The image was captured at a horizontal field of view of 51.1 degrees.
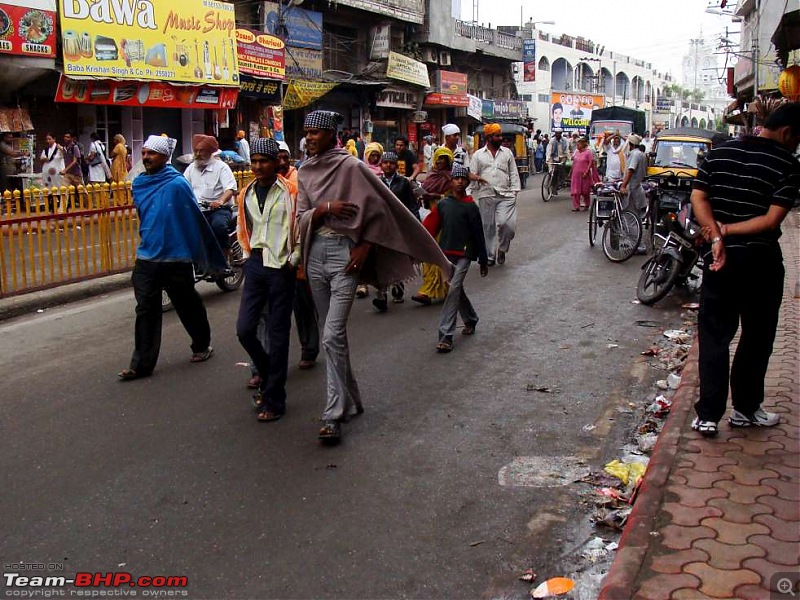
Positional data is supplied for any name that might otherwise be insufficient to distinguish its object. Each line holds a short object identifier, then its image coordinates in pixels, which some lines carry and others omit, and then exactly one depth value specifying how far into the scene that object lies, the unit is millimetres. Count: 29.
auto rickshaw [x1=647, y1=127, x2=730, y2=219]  15367
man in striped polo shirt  4398
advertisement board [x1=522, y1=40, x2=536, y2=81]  45141
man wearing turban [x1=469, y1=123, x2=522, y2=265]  11594
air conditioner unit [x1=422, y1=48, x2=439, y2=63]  35562
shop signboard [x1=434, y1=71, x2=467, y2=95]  36062
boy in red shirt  7371
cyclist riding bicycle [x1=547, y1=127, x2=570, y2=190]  23328
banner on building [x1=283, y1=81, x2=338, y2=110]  25266
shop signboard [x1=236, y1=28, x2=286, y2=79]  22406
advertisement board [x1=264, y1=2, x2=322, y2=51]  24812
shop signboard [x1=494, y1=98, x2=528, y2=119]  43238
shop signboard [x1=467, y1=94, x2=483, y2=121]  38875
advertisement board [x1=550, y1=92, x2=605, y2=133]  58031
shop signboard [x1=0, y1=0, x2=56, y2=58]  15328
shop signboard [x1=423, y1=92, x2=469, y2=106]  35812
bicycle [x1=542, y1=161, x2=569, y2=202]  22516
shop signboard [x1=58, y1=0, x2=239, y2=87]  16719
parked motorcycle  8711
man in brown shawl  5078
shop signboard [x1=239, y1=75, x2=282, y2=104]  23017
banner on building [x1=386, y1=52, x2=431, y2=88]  30641
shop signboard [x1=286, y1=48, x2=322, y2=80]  26094
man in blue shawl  6473
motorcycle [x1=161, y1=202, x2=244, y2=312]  9516
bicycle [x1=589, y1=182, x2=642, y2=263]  12047
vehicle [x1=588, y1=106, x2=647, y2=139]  36375
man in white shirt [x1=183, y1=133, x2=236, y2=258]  9195
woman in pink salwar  18188
